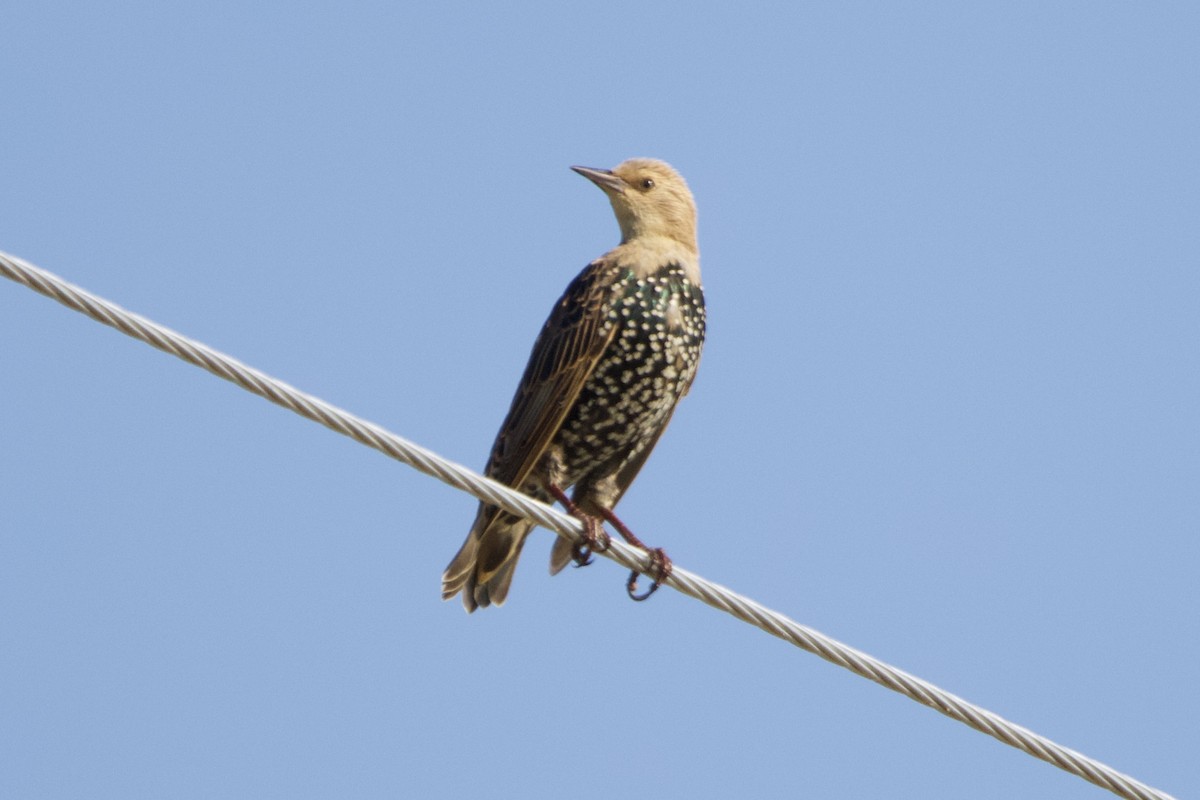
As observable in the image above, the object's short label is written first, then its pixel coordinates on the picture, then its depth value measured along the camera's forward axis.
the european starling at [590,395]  13.43
